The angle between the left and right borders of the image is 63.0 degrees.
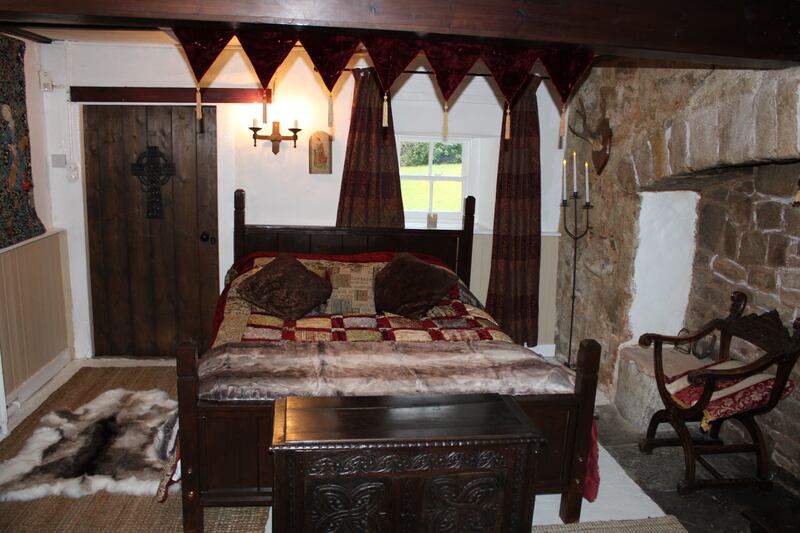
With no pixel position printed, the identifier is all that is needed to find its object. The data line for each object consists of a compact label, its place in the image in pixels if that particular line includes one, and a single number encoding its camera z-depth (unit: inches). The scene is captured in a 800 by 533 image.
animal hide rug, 121.6
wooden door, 179.9
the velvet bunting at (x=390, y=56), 112.0
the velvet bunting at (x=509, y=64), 115.7
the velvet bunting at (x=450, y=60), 114.6
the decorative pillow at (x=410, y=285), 157.3
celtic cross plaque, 180.7
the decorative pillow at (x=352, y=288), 161.8
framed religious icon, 180.7
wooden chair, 121.0
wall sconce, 175.8
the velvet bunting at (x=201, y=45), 106.7
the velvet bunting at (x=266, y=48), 108.9
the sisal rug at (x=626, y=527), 114.5
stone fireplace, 119.0
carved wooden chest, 85.8
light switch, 177.5
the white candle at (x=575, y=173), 174.1
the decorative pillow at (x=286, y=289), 151.7
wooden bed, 101.5
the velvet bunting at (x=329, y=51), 111.7
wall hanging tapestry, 151.7
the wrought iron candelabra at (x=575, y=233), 175.6
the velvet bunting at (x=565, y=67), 114.3
